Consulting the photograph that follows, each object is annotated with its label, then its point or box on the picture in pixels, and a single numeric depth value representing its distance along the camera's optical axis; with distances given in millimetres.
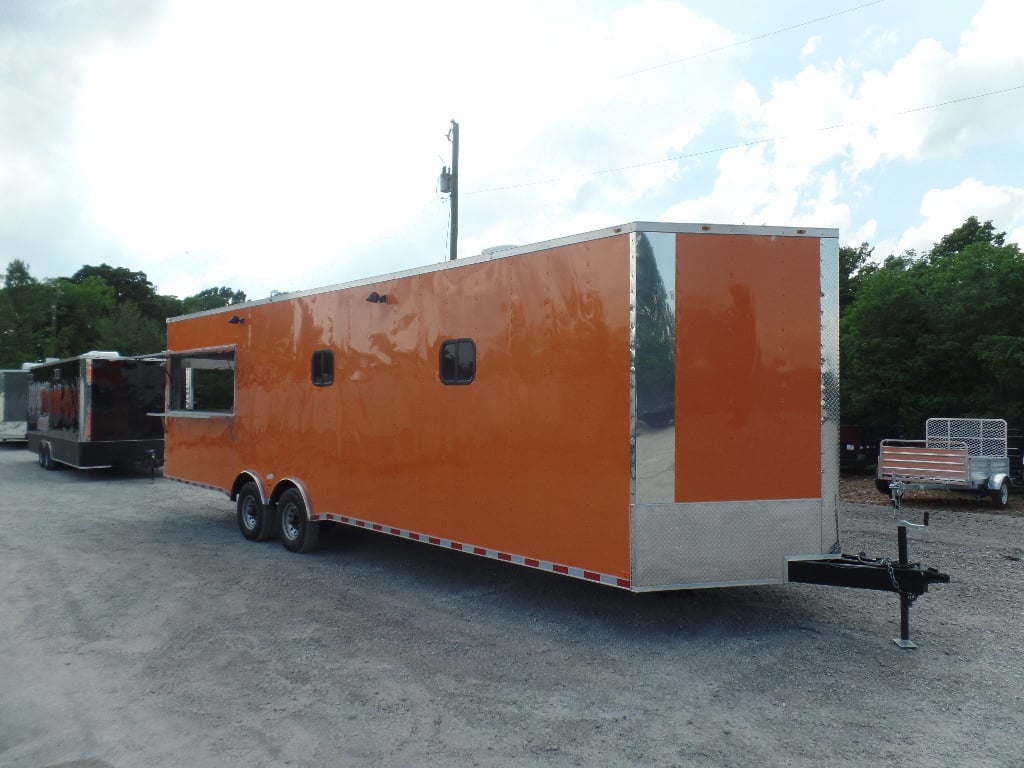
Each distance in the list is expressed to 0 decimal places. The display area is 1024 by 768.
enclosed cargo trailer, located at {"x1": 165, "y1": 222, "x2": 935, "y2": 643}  5625
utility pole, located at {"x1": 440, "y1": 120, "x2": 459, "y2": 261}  18875
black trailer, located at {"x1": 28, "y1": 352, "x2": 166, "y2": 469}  16703
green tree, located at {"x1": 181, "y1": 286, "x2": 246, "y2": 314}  61575
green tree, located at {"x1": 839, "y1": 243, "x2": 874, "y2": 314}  28662
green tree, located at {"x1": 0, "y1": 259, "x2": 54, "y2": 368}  42156
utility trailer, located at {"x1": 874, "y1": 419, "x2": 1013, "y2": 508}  13352
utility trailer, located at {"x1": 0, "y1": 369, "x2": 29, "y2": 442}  25328
